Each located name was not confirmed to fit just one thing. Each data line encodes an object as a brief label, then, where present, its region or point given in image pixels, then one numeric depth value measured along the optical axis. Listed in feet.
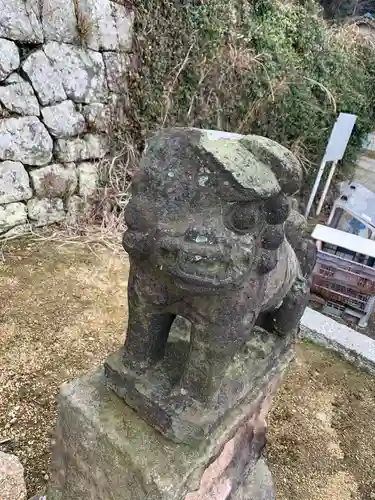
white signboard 12.15
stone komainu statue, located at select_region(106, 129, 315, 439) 2.14
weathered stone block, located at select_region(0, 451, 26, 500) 3.72
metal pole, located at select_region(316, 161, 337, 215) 13.51
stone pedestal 2.61
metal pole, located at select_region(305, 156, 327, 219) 12.56
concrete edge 6.72
